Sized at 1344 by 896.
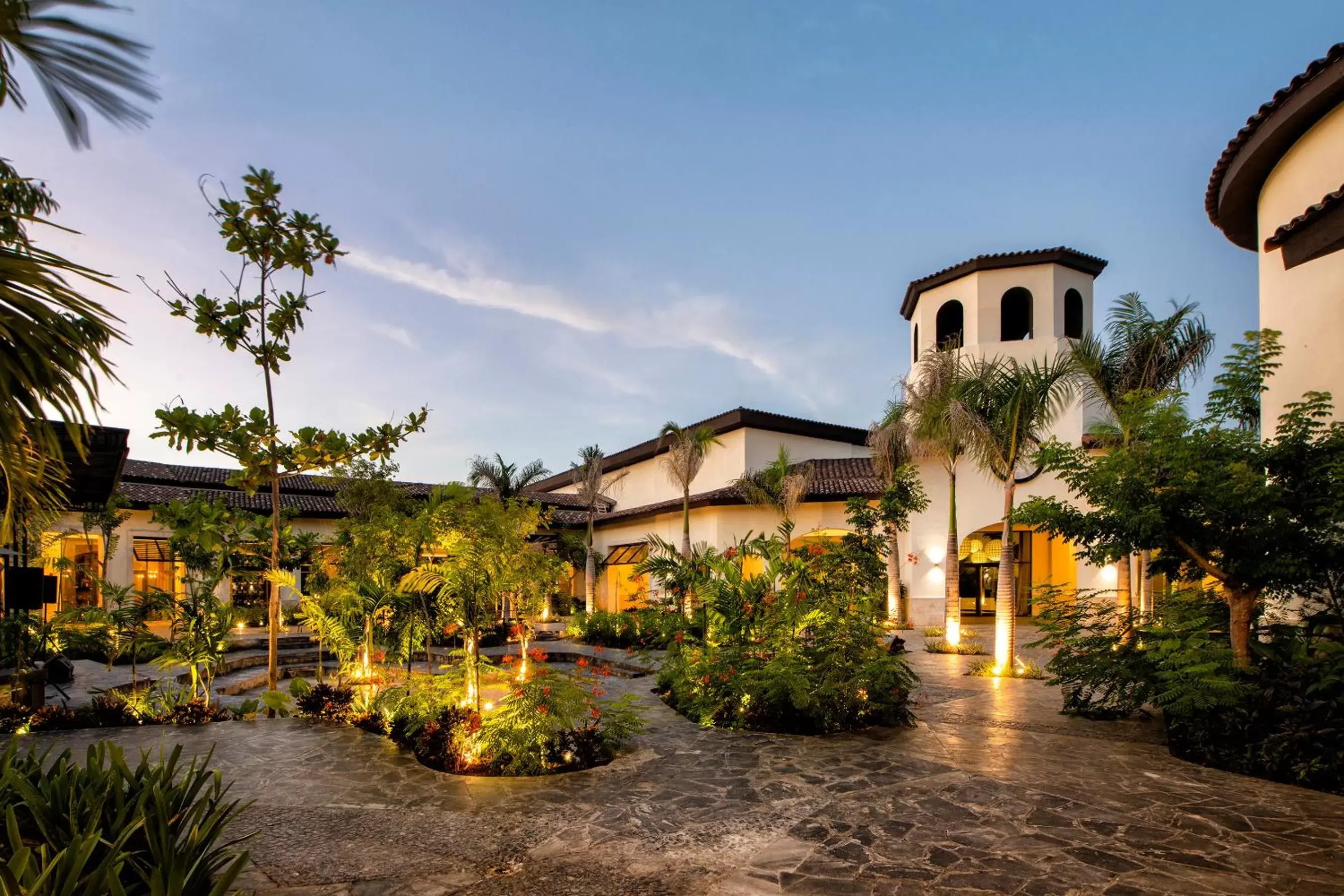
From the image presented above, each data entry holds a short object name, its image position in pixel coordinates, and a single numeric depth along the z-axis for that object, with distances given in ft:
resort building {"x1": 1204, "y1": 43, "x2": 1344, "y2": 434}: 27.13
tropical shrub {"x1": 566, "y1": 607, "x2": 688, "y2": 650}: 56.24
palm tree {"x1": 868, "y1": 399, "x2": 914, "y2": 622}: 65.62
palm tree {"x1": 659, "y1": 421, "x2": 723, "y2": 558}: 75.72
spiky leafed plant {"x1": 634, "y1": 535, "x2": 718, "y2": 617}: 38.93
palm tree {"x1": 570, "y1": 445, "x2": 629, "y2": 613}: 88.12
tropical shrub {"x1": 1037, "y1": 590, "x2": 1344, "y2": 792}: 22.29
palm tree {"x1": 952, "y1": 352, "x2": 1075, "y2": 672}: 43.70
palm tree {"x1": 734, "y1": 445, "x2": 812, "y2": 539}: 73.20
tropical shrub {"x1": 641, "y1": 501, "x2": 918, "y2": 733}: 30.35
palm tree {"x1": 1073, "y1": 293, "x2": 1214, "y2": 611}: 42.52
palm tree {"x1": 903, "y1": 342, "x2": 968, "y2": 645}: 49.65
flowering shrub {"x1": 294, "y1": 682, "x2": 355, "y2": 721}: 33.04
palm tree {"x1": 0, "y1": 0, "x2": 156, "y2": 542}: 7.22
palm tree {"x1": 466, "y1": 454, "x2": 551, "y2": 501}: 89.30
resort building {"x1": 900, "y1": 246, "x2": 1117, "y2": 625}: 72.02
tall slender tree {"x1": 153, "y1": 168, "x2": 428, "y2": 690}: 25.68
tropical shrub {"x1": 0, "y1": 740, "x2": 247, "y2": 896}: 9.08
